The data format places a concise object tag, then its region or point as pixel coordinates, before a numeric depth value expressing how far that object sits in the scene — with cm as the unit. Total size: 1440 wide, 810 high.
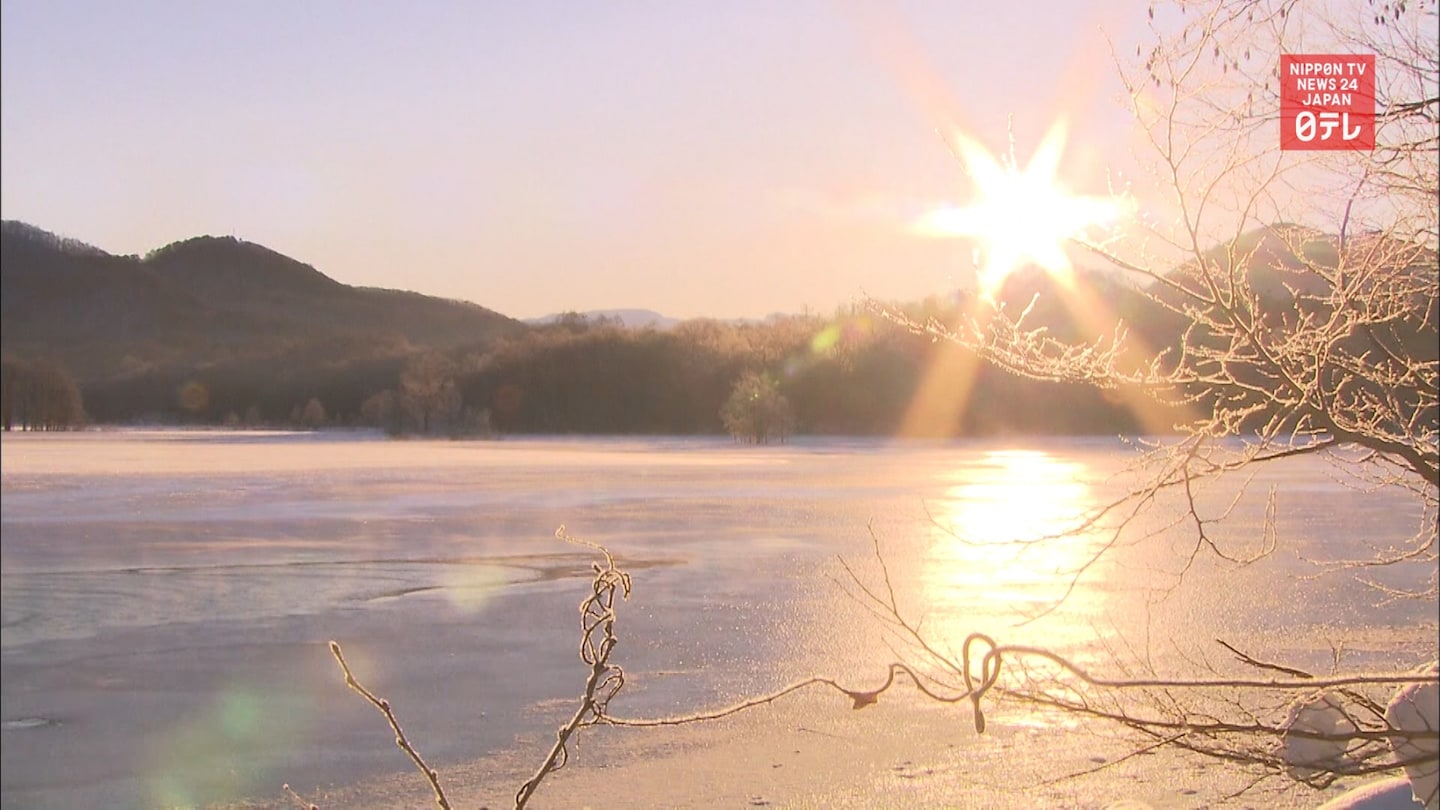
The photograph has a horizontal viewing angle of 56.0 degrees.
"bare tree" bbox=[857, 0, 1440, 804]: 372
